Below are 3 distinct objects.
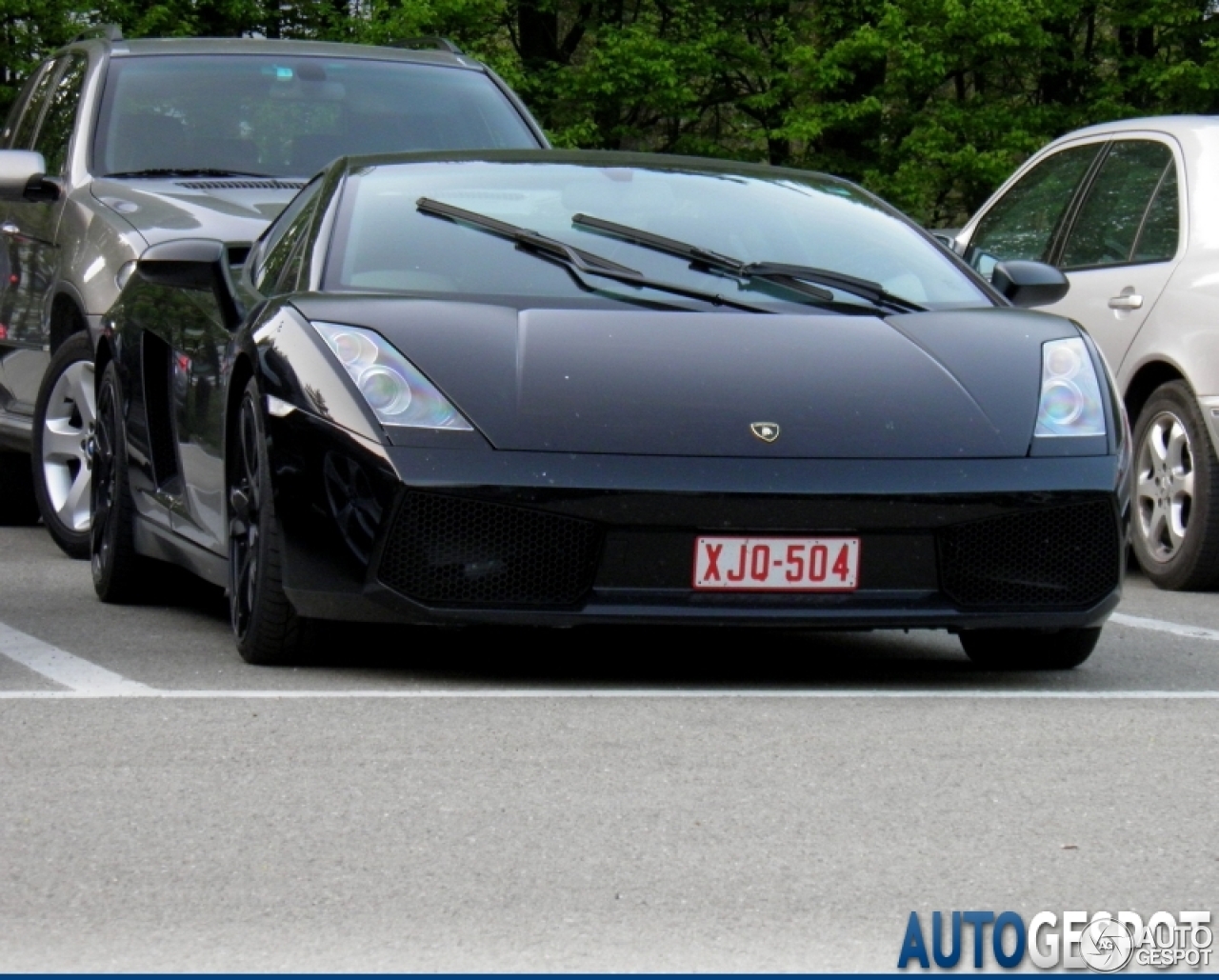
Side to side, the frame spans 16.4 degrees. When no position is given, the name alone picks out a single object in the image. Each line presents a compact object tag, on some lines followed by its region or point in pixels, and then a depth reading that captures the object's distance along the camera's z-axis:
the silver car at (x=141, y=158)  15.23
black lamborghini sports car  9.71
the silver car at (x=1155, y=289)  14.87
